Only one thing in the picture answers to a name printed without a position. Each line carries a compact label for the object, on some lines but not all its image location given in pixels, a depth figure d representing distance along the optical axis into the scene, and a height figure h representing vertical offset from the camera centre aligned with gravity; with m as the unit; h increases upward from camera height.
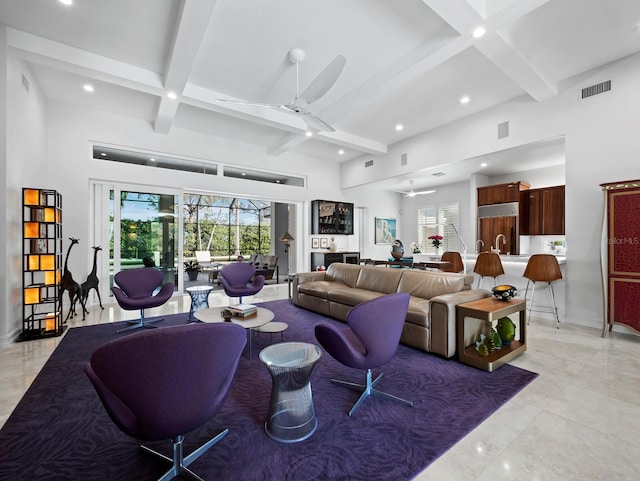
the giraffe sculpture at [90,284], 4.71 -0.68
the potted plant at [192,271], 9.32 -0.94
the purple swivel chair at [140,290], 3.96 -0.70
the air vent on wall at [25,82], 4.02 +2.17
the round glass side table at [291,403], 1.90 -1.07
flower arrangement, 6.81 -0.04
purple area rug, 1.65 -1.26
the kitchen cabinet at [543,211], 6.70 +0.64
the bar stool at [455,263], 6.08 -0.49
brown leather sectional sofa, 3.11 -0.77
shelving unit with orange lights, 3.82 -0.23
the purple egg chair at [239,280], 5.02 -0.69
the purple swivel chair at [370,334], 2.09 -0.68
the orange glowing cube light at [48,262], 3.93 -0.27
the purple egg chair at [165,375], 1.28 -0.61
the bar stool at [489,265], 5.03 -0.44
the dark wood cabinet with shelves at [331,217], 8.72 +0.67
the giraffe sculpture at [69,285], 4.38 -0.65
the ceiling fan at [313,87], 3.08 +1.74
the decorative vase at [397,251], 5.86 -0.23
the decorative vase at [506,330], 3.19 -0.97
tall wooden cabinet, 3.60 -0.20
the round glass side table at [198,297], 4.32 -0.82
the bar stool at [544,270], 4.45 -0.48
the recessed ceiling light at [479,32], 3.20 +2.23
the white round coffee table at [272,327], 3.21 -0.96
